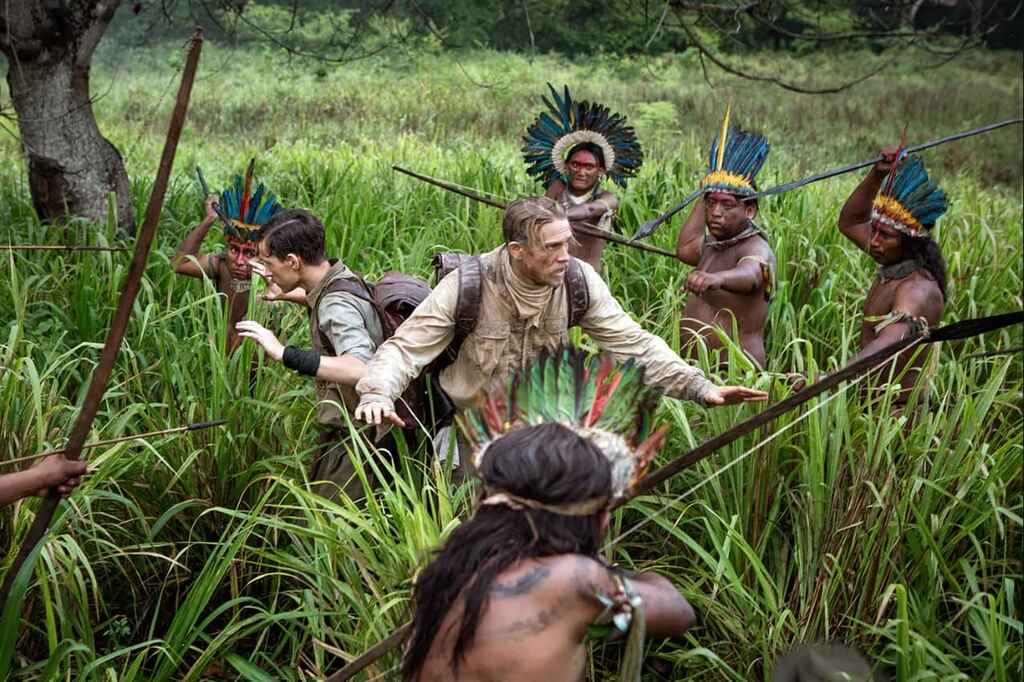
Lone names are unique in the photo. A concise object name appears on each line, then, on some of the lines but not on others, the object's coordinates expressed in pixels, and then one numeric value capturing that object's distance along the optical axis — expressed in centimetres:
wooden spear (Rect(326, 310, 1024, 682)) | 221
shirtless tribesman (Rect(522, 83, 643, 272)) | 568
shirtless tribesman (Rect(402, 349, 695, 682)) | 190
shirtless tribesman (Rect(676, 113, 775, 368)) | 443
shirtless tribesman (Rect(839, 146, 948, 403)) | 399
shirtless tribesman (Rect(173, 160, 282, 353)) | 449
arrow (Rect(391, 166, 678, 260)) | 488
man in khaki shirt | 316
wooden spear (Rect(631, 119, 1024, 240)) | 430
